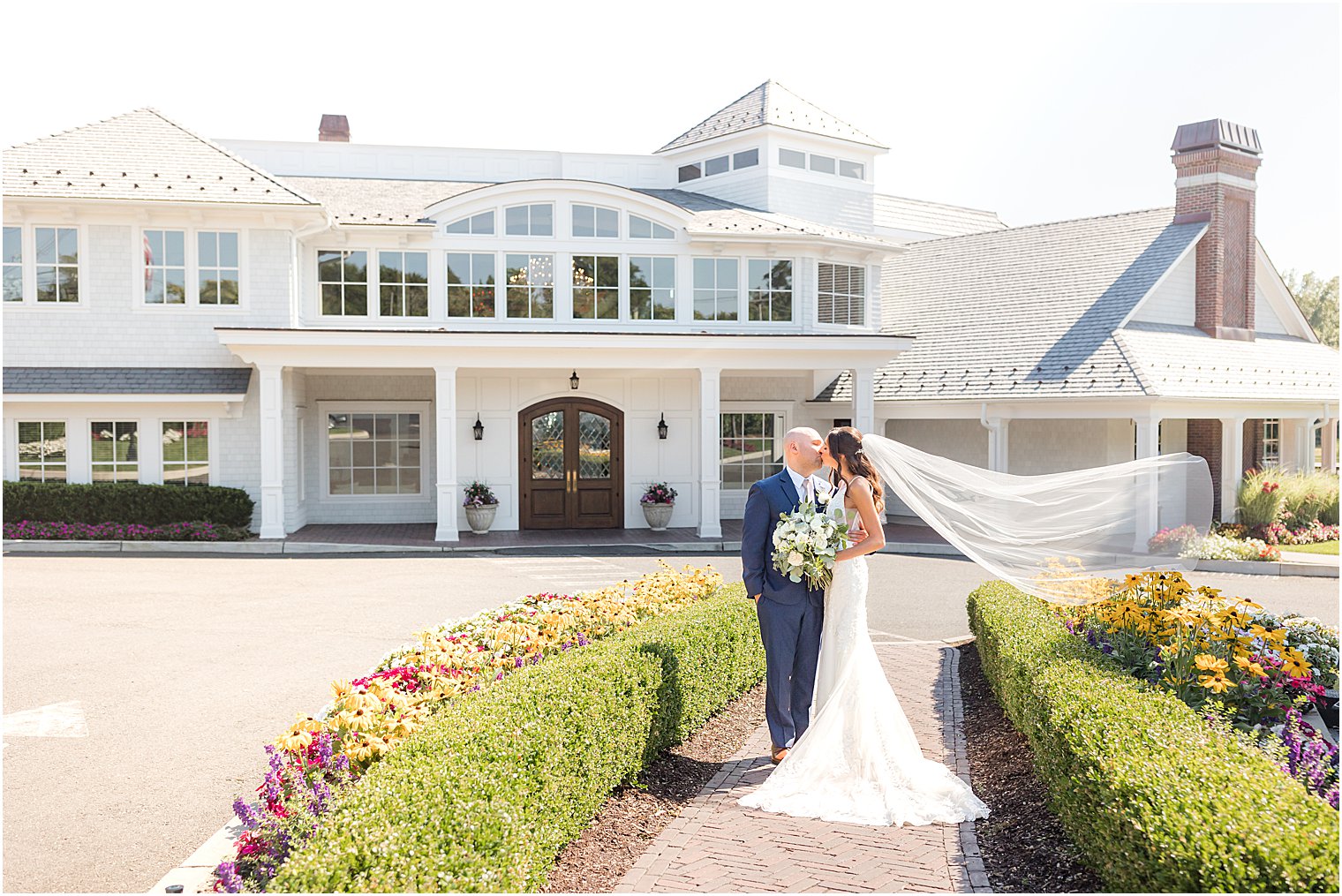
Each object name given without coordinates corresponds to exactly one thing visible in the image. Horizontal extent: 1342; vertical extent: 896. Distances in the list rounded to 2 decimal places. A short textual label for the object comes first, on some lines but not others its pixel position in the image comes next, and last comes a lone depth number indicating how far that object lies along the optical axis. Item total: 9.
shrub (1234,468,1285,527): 20.53
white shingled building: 19.59
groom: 6.74
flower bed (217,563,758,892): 4.75
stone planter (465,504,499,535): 20.64
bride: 5.89
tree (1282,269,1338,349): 62.41
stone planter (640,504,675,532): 21.75
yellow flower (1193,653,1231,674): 5.82
